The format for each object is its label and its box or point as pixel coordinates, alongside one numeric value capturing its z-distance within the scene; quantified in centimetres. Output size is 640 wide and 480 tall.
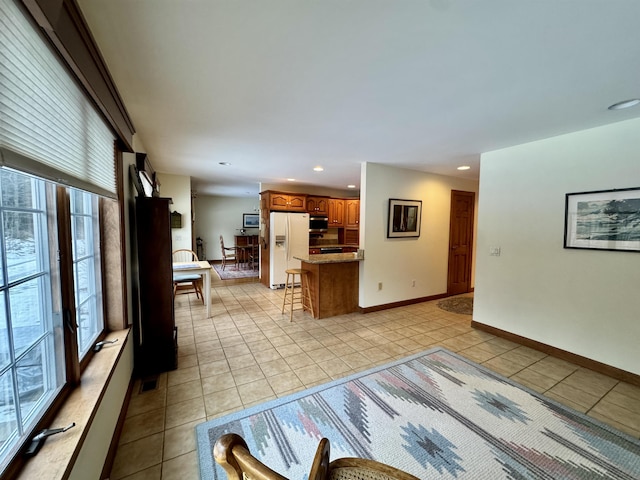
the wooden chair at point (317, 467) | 57
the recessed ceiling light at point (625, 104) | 192
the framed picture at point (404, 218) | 418
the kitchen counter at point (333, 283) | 391
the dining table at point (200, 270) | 357
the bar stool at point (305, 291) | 398
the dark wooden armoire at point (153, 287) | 232
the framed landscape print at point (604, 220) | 229
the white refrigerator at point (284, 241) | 547
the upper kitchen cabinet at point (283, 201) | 565
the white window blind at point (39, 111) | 79
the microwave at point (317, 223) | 620
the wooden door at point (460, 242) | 500
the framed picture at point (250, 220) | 970
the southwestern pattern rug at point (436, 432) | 149
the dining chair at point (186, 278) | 379
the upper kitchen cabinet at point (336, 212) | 655
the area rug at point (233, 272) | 681
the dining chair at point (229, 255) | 784
